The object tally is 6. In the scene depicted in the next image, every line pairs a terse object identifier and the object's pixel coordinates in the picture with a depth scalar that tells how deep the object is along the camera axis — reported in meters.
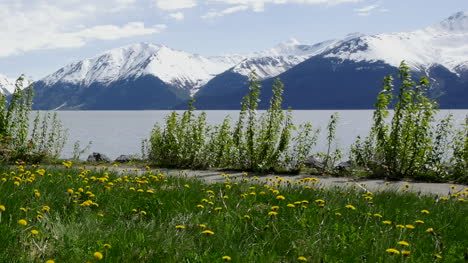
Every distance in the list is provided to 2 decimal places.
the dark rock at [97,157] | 22.47
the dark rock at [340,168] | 13.88
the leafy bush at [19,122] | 14.58
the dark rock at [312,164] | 14.56
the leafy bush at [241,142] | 14.20
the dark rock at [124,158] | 20.78
